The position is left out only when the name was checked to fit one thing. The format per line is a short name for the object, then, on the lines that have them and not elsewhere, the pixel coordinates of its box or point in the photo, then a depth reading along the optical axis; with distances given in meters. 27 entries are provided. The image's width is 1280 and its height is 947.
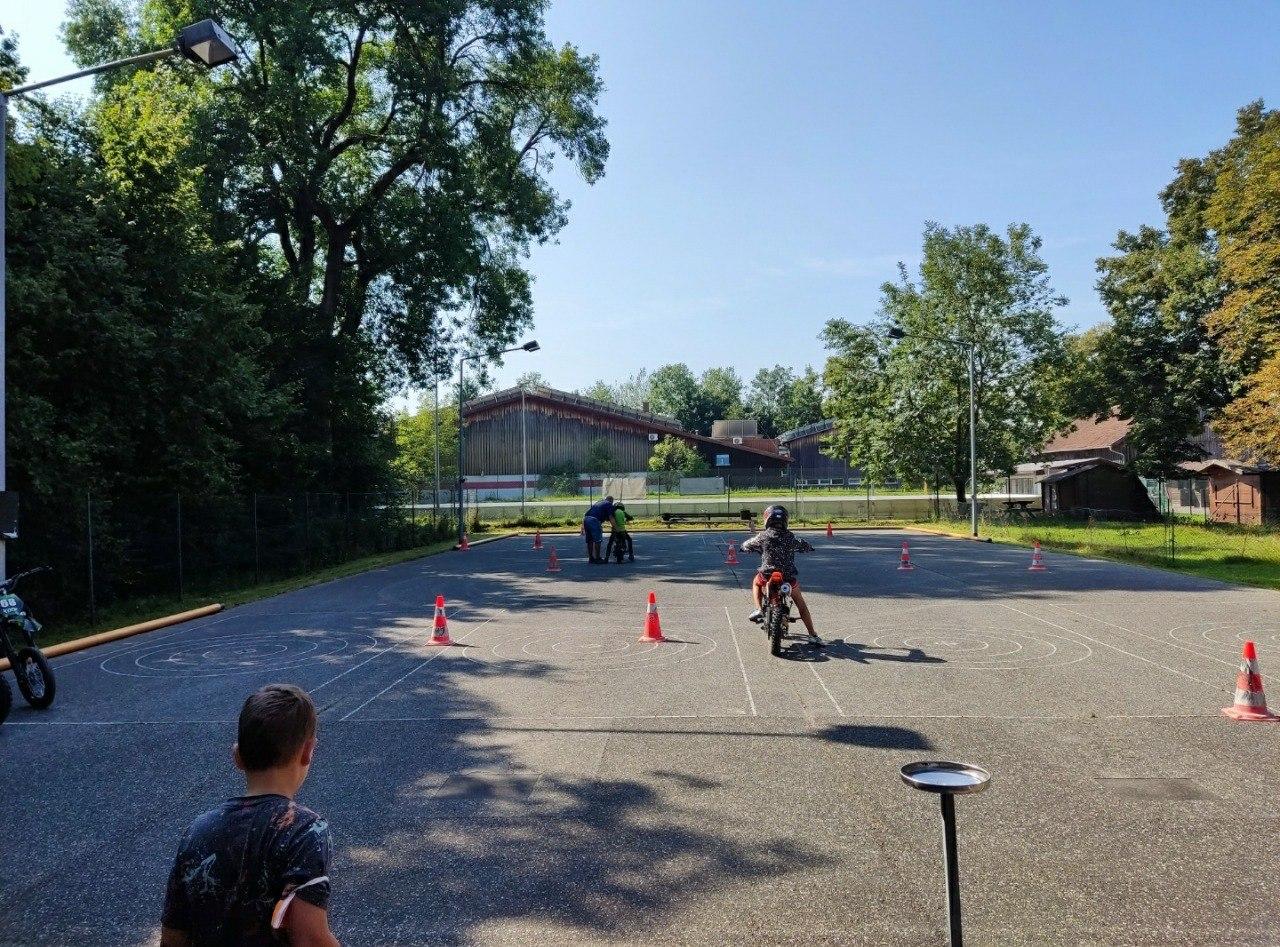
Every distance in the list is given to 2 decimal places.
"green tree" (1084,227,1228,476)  42.72
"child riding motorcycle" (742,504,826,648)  11.22
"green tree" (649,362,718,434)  136.25
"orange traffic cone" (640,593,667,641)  12.28
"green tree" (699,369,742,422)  137.38
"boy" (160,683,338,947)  2.35
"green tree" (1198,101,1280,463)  29.73
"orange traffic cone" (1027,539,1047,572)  21.66
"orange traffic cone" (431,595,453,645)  12.48
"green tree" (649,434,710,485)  78.44
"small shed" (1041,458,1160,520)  46.72
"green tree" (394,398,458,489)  71.81
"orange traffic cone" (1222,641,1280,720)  7.87
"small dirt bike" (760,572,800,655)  10.91
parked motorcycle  8.71
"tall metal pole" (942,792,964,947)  3.38
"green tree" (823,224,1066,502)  49.31
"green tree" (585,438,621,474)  76.50
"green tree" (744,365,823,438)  135.62
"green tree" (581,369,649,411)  164.32
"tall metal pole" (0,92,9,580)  10.16
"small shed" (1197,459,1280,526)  38.06
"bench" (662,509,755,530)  44.12
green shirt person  25.52
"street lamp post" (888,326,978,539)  34.85
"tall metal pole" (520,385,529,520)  75.19
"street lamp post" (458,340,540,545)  36.00
